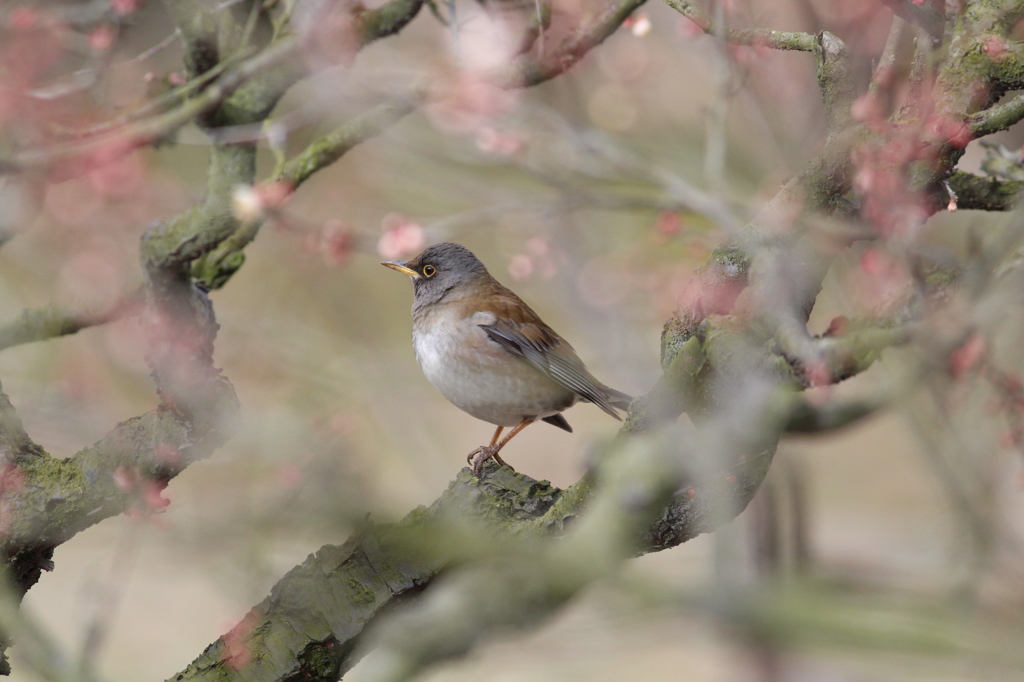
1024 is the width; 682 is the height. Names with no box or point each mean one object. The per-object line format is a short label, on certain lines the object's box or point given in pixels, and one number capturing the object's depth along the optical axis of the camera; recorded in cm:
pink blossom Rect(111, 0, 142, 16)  928
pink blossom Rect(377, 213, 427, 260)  1133
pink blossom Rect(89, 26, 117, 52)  958
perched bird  848
